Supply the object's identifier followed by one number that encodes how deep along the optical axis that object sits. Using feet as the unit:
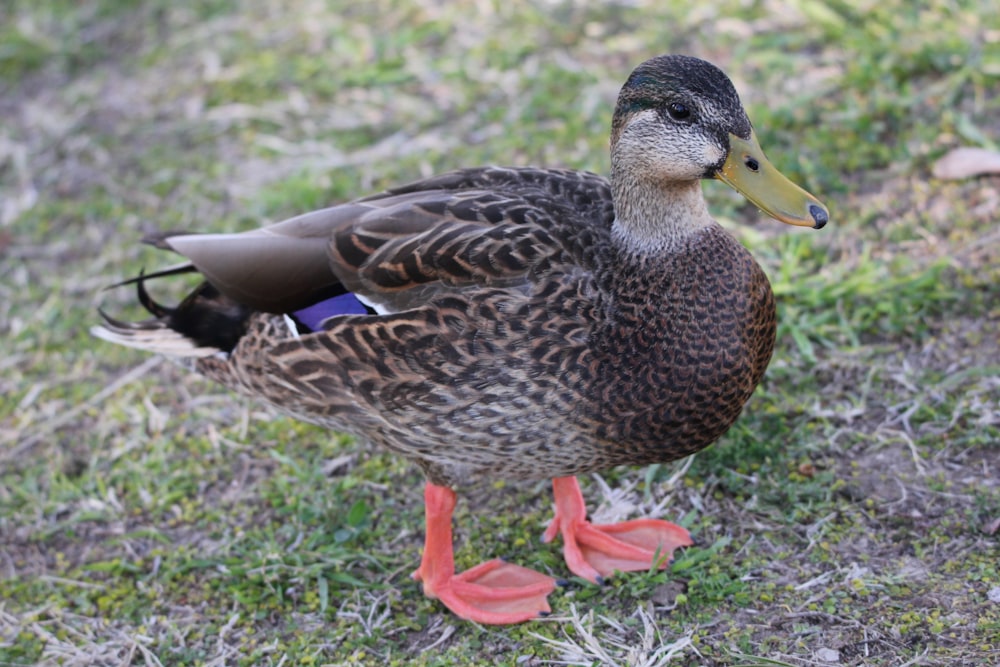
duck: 9.40
